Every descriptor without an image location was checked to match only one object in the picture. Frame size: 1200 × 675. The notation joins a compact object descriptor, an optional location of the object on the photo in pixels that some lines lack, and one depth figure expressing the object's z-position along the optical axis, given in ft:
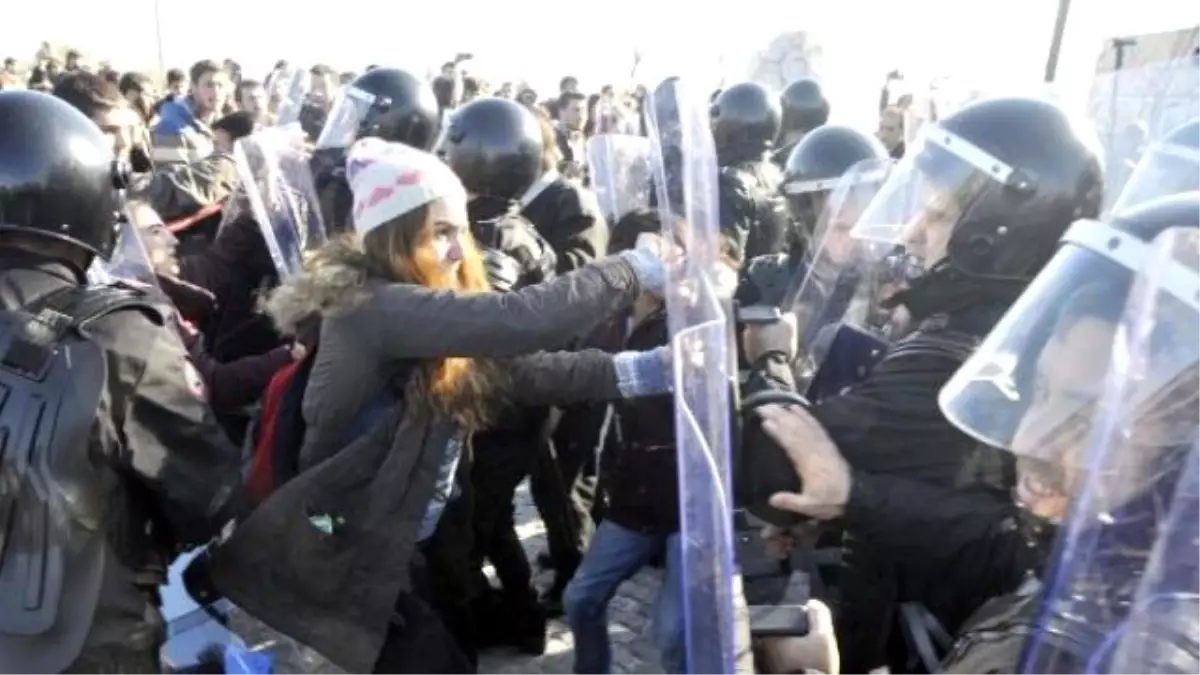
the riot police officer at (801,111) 23.77
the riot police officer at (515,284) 12.14
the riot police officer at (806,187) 12.68
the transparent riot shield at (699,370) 5.23
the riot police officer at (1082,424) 3.39
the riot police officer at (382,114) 14.92
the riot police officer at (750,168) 15.94
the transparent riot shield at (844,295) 8.36
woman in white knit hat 8.28
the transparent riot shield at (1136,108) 12.46
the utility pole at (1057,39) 25.80
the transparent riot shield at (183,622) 8.59
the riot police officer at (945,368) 6.61
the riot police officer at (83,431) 6.52
